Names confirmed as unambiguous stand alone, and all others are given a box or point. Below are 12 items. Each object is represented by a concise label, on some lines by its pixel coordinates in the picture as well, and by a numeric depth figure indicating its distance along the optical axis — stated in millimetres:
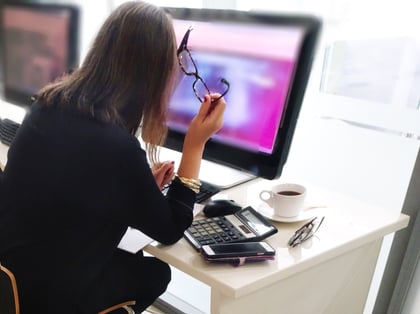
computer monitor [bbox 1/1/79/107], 1474
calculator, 864
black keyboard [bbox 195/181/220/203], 1042
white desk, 790
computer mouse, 972
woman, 792
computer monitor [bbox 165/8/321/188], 938
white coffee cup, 953
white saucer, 965
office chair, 854
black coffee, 1002
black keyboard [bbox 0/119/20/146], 1413
